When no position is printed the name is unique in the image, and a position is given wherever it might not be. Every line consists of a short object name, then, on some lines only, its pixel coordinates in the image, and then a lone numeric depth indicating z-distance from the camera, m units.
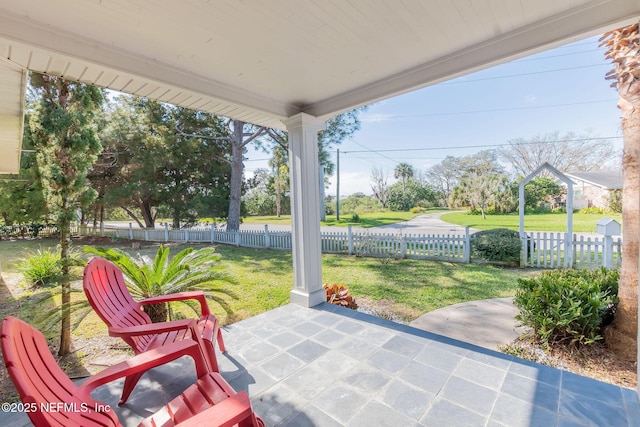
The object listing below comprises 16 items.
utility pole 19.17
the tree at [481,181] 15.58
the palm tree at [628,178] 2.50
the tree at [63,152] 2.64
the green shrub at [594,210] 10.73
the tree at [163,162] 11.16
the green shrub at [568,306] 2.57
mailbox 4.85
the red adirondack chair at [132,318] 1.69
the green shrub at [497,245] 6.31
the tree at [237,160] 10.40
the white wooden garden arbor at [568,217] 5.66
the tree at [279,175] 13.38
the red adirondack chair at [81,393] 0.88
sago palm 2.94
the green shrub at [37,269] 5.25
